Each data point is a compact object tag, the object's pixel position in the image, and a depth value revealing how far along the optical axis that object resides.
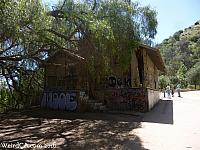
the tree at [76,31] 4.98
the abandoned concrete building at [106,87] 9.97
